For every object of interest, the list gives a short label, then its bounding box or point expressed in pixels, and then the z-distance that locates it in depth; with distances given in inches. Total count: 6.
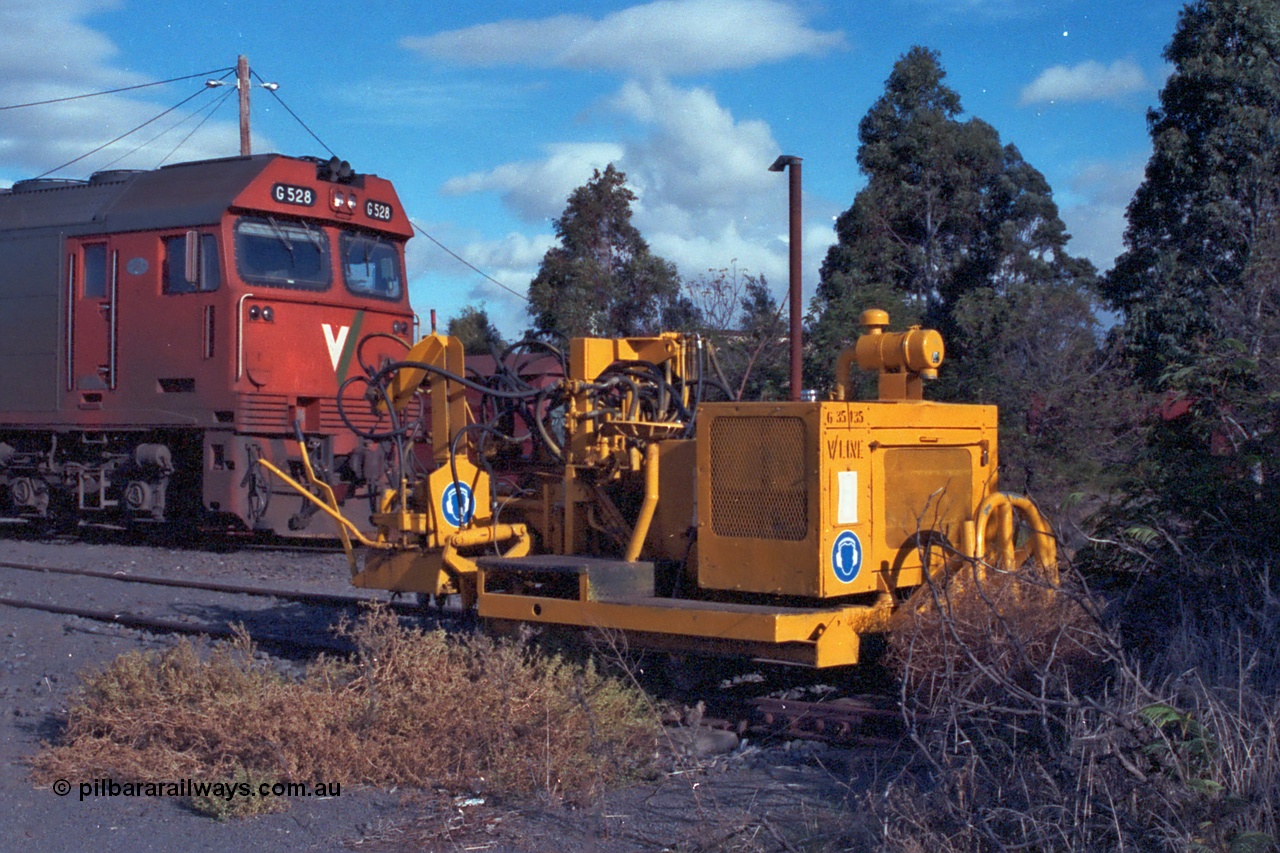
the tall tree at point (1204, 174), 620.7
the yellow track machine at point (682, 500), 224.8
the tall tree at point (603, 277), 881.9
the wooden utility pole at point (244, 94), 949.8
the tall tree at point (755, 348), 619.5
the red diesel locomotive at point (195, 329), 499.8
